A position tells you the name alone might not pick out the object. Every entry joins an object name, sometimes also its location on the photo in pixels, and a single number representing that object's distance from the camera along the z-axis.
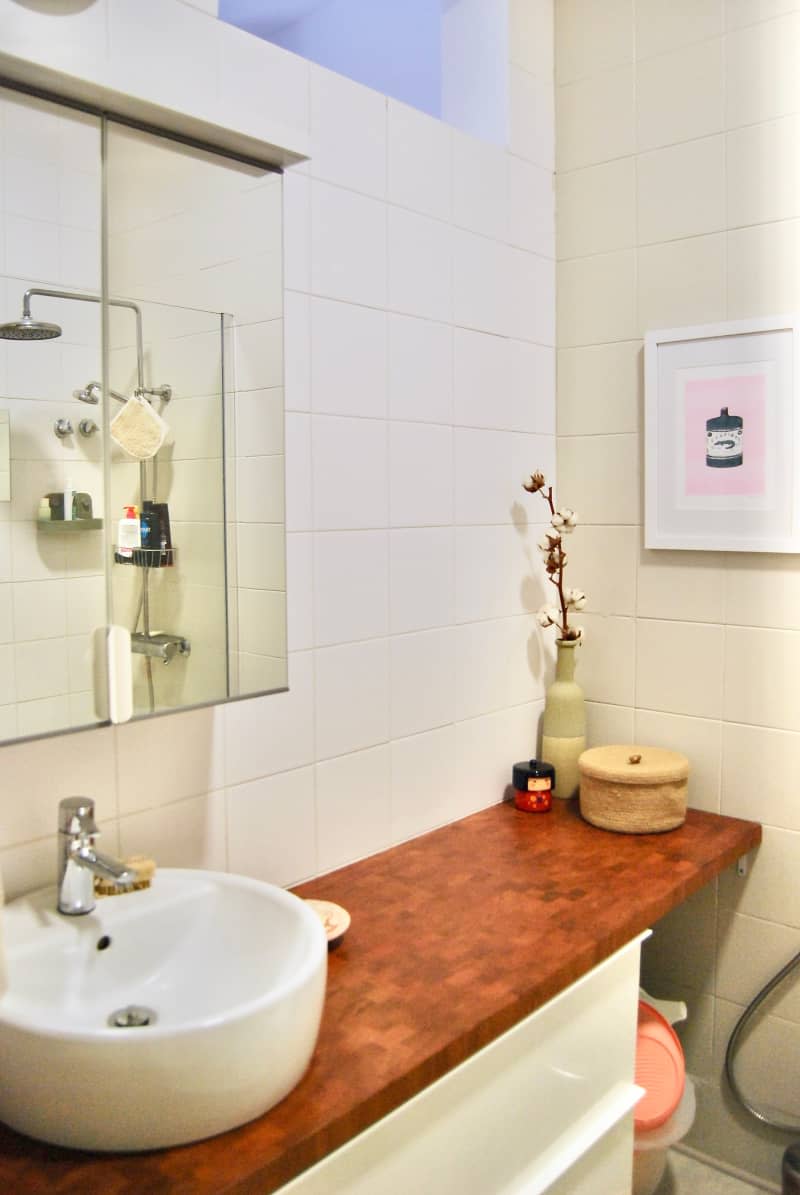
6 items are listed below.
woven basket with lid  1.89
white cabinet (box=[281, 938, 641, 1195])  1.17
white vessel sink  0.96
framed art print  1.87
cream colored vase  2.11
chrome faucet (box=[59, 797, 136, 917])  1.25
